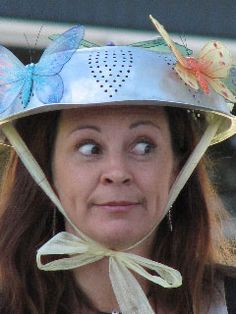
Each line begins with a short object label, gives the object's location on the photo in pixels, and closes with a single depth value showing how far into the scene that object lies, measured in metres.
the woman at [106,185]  4.90
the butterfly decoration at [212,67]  4.95
